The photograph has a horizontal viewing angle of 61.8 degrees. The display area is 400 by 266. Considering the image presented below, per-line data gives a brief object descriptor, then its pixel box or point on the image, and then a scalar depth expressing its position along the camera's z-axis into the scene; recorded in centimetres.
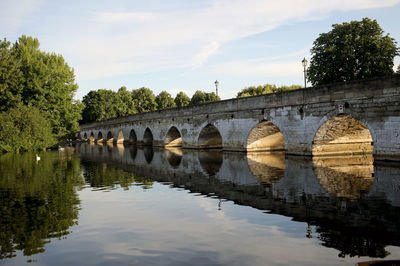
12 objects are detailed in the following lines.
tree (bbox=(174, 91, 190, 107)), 8688
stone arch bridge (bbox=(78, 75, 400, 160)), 1585
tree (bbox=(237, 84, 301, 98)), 6292
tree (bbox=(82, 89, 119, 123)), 7981
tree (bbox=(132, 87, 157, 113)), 8519
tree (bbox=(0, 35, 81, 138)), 3469
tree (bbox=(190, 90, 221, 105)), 7788
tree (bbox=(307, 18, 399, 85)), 3300
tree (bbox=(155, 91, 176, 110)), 8574
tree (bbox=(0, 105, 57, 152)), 3331
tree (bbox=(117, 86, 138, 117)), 8244
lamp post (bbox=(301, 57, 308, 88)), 2441
